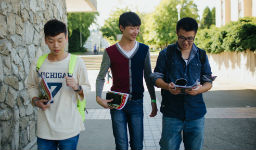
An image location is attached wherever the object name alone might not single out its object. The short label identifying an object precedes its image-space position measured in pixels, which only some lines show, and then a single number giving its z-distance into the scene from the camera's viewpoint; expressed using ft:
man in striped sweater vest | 8.79
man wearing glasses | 8.04
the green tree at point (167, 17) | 136.77
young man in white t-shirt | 7.21
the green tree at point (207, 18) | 234.79
